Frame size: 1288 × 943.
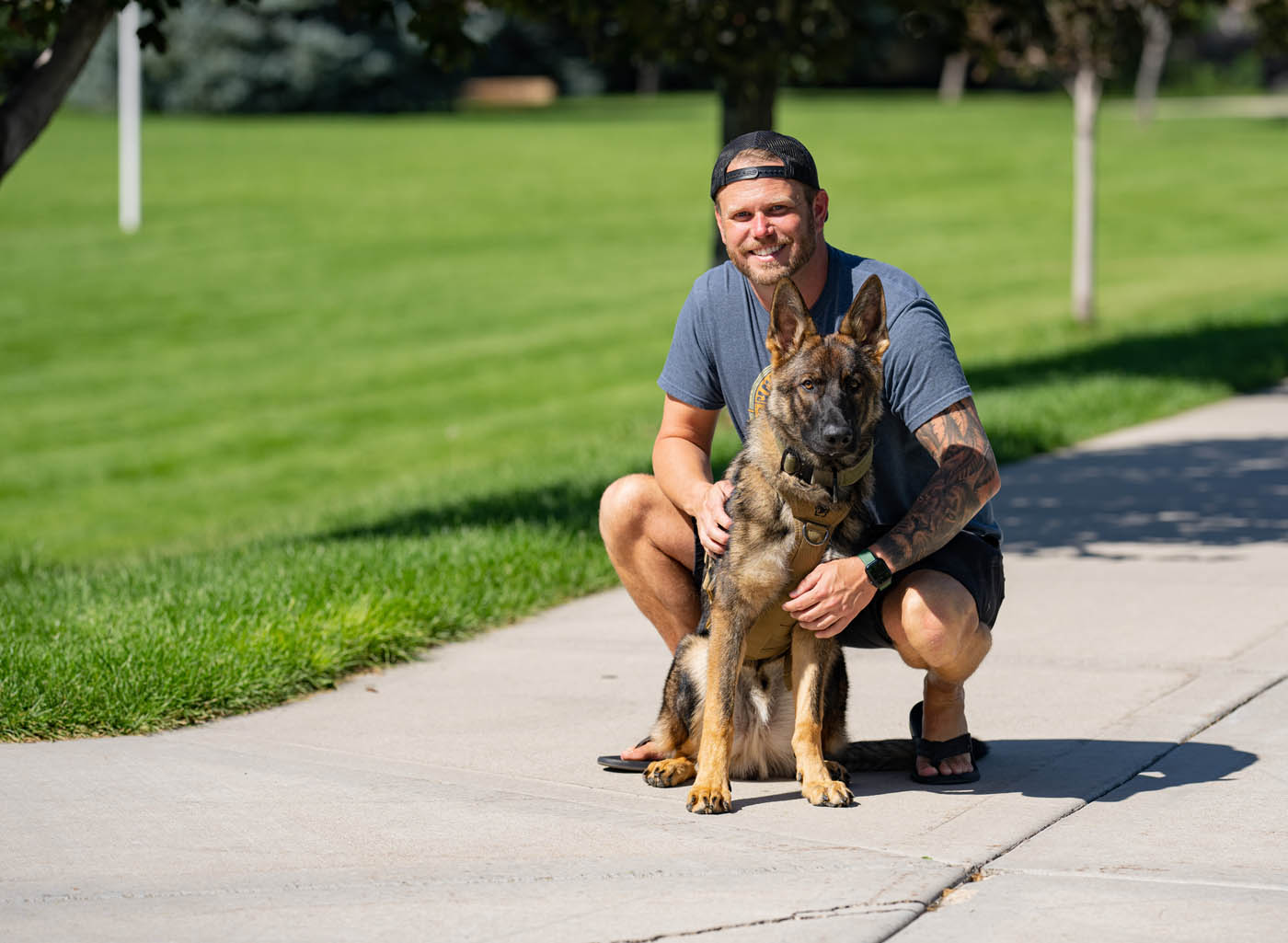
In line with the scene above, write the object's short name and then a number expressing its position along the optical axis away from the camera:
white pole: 30.47
